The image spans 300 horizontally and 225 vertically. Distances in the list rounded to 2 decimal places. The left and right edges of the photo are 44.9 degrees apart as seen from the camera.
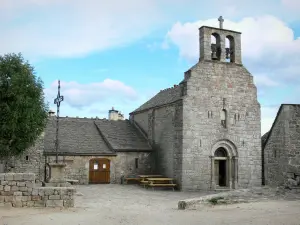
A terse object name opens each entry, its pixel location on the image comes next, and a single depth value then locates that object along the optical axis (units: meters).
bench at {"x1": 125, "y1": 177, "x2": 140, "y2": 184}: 26.55
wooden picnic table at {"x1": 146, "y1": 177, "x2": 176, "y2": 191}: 24.47
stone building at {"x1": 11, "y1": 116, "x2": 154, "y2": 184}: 24.28
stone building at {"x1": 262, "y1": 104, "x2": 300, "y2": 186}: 20.06
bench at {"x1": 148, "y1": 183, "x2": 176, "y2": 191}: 23.66
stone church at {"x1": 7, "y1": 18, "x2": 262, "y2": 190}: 24.17
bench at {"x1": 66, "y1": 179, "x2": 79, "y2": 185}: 23.19
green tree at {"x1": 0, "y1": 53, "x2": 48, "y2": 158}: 20.62
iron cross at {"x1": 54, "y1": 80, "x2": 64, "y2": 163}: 19.72
